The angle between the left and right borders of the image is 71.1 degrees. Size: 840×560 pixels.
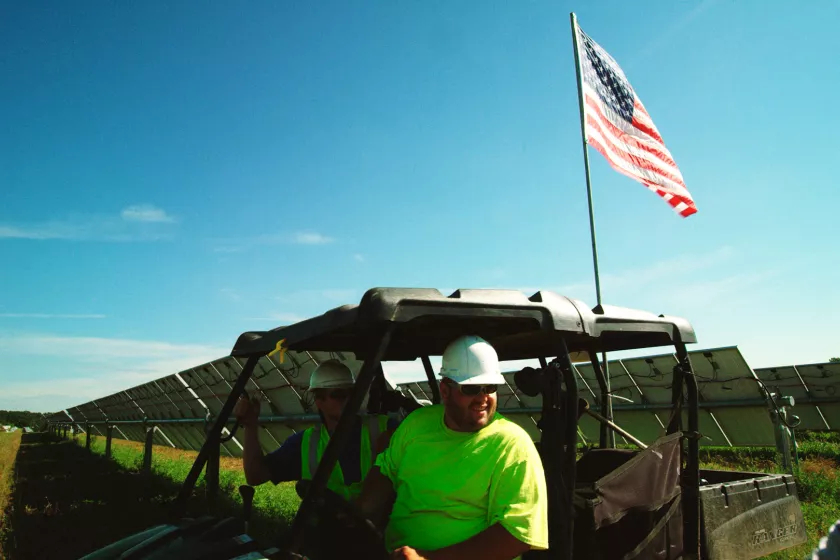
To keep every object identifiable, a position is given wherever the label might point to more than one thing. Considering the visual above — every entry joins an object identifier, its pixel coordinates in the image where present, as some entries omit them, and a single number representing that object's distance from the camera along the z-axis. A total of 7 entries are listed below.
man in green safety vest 3.62
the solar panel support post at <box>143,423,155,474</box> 12.25
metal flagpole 7.51
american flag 8.66
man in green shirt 2.43
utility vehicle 2.47
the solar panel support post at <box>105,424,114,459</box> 18.05
